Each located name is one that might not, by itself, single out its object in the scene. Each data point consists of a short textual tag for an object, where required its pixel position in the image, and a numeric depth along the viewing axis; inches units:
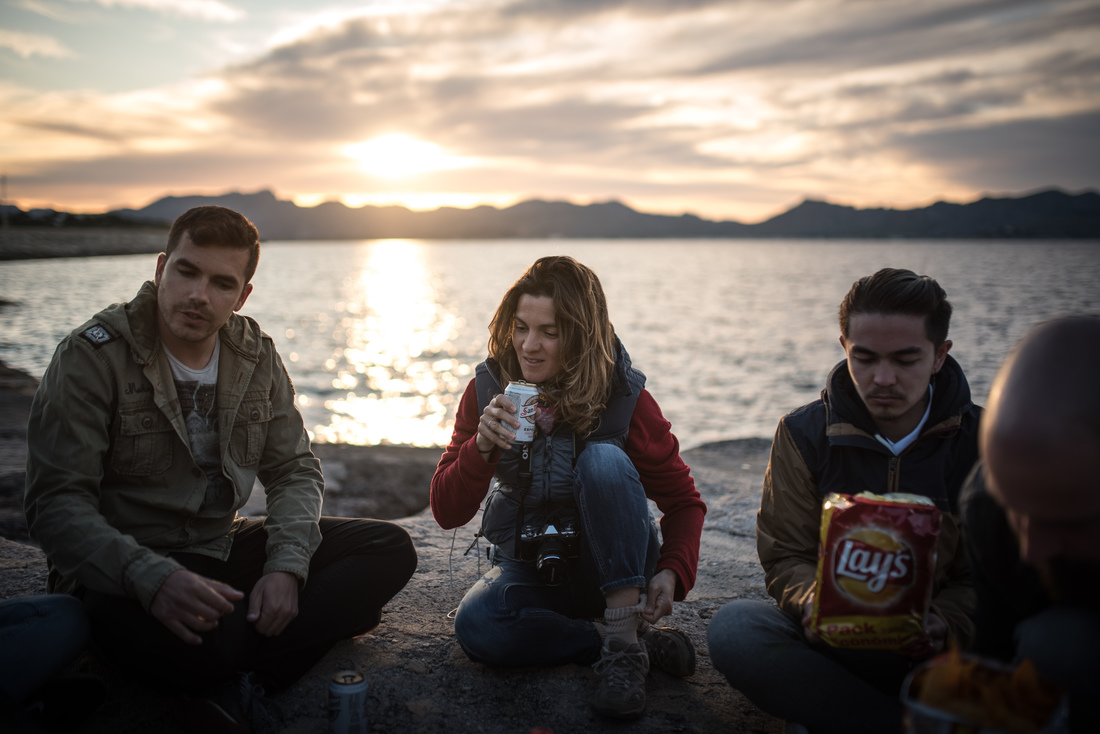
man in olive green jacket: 88.5
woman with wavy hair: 102.5
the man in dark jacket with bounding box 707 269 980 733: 86.8
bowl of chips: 50.6
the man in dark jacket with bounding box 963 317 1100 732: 50.2
